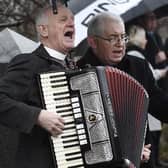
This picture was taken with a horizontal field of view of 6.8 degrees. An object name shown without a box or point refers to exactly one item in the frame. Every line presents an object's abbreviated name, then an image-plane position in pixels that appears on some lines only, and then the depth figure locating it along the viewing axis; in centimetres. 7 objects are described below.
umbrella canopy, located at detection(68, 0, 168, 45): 1147
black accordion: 784
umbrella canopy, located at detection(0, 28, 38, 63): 1007
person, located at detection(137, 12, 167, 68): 1347
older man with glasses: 917
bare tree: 1130
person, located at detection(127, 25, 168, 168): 1297
